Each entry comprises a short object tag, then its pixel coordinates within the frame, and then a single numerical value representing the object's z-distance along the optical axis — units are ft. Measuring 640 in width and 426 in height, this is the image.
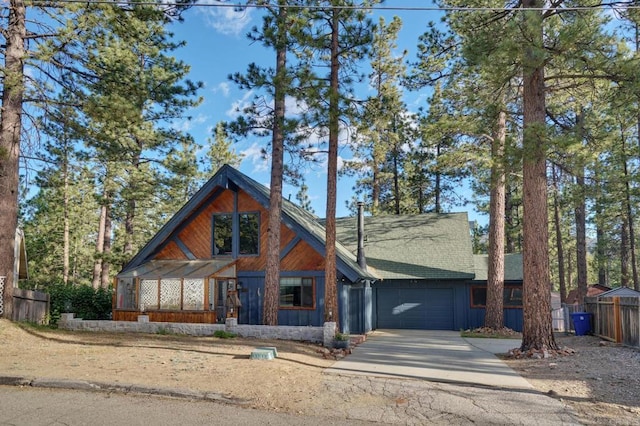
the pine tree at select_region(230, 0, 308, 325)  41.52
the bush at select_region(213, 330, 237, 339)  40.75
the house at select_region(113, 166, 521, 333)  51.57
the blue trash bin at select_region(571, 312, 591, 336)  49.70
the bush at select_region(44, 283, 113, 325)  60.13
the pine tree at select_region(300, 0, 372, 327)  40.91
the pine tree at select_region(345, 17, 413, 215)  98.37
